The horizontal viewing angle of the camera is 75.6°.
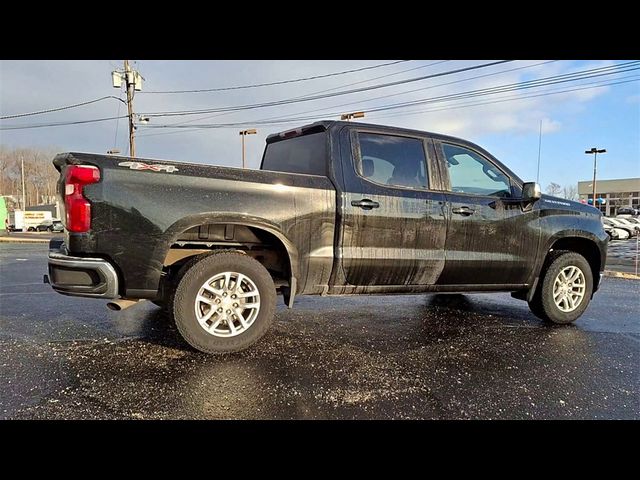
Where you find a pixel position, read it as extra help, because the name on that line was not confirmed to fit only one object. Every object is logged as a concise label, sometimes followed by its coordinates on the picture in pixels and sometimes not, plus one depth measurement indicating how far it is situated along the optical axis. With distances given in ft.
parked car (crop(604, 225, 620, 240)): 98.84
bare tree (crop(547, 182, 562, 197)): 216.13
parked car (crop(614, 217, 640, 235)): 104.11
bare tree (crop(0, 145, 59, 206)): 235.81
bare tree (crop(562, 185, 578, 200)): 246.68
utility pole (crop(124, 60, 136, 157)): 74.49
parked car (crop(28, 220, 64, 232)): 138.75
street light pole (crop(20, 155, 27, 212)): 207.82
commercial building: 223.10
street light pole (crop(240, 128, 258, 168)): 114.42
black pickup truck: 9.92
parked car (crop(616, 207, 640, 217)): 145.46
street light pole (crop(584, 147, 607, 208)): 142.92
